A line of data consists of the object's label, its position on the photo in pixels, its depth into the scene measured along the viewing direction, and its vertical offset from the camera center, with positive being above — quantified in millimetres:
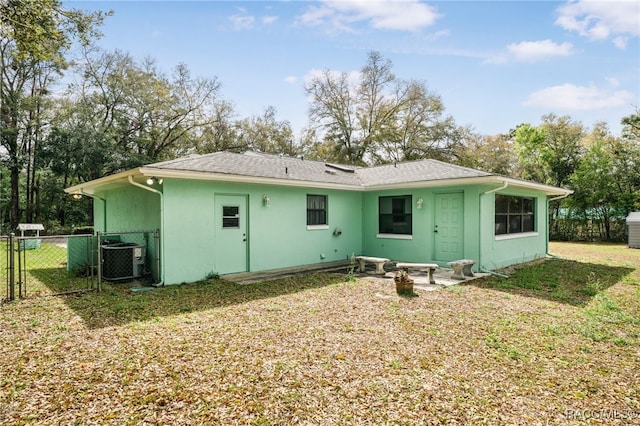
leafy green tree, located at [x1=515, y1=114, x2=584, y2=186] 21656 +3723
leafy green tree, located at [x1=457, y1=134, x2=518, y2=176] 29594 +4633
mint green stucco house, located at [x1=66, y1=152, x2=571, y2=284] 7785 -110
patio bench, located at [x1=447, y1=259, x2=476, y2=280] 8320 -1413
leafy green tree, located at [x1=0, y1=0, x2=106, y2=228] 20359 +5339
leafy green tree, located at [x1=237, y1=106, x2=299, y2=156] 27938 +5931
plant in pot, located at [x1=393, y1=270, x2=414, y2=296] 6719 -1428
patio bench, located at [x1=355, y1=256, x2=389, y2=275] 8945 -1356
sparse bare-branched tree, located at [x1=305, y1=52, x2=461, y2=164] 27734 +7229
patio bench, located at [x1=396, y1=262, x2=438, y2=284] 7832 -1312
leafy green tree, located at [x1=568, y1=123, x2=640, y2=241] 18609 +1312
